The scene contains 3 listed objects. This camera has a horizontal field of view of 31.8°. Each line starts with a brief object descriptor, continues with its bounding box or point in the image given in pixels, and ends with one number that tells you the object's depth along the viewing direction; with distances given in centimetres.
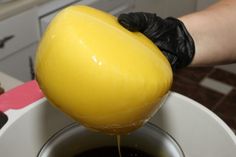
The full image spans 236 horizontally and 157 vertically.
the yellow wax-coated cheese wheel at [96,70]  36
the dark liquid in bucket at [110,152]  57
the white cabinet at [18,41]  99
